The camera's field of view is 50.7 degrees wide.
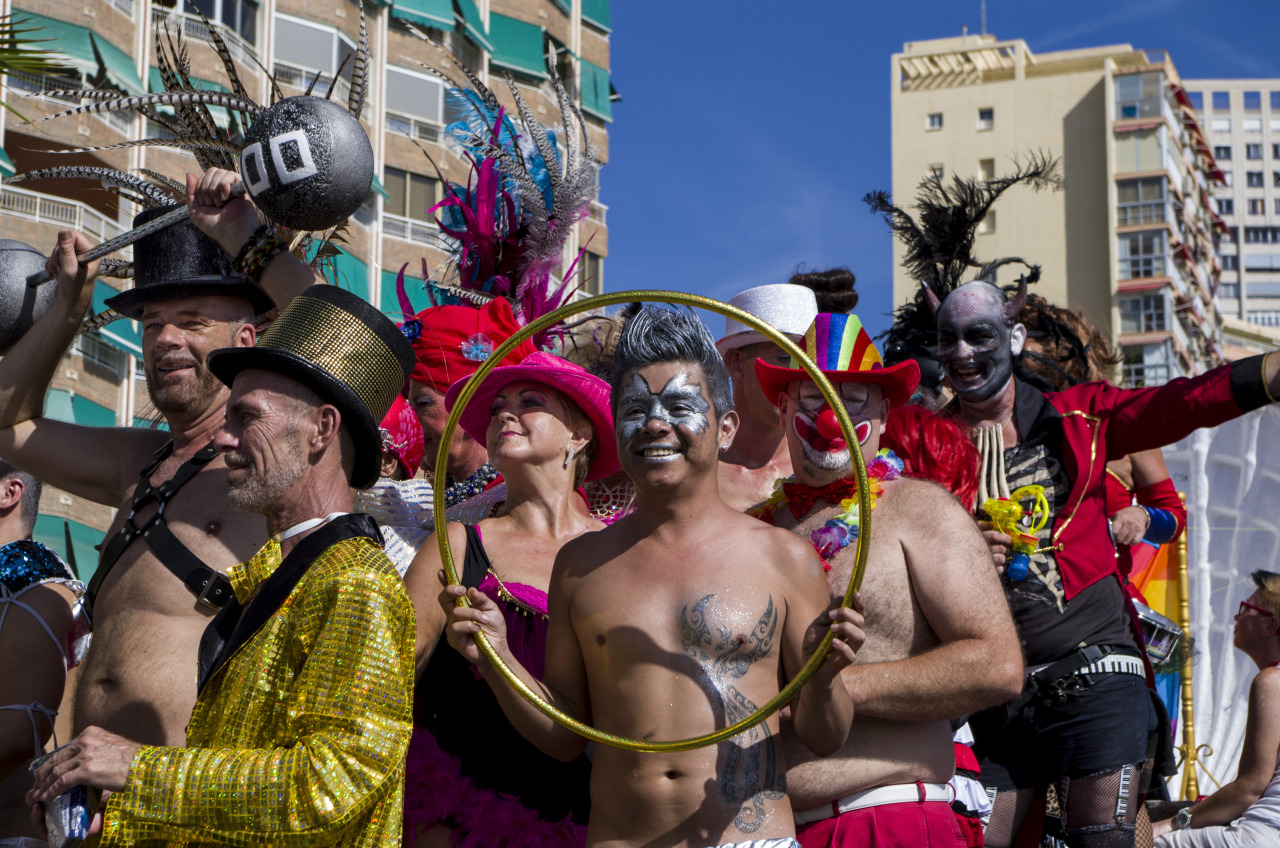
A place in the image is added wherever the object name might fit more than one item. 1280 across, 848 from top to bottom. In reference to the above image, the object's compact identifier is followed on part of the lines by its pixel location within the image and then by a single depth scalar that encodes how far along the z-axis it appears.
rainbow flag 9.41
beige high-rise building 59.34
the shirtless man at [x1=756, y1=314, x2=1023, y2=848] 3.46
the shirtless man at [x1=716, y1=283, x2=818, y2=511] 4.80
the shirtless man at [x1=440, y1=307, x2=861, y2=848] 3.07
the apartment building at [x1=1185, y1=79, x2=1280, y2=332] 112.31
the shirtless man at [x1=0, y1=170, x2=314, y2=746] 3.79
